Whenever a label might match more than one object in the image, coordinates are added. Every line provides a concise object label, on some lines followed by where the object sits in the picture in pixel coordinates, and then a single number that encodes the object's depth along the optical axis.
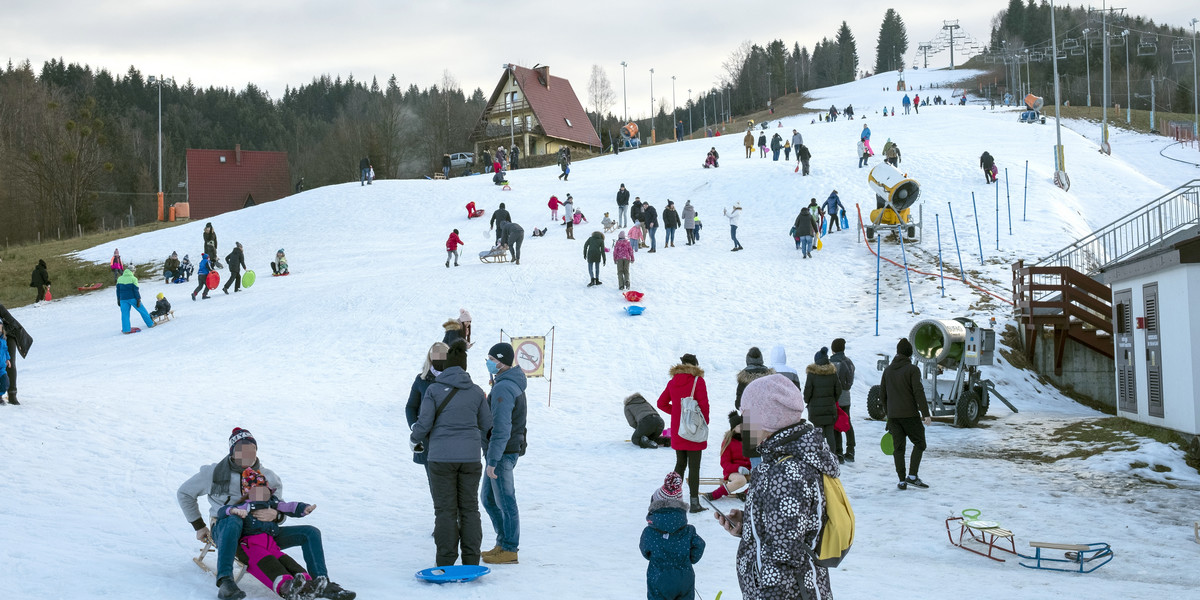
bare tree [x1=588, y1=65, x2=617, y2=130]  104.56
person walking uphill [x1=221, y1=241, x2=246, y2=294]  27.23
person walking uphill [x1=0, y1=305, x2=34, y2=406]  12.23
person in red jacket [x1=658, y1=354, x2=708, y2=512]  9.20
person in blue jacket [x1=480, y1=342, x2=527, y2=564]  7.20
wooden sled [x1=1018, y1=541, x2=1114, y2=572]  7.38
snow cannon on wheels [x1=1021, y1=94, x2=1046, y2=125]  52.81
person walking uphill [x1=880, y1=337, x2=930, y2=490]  10.06
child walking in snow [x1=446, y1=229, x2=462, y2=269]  27.28
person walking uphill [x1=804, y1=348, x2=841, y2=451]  10.69
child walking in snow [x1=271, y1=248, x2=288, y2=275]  30.31
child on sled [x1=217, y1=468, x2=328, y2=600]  6.04
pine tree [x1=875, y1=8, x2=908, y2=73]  162.88
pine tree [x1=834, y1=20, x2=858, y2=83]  156.62
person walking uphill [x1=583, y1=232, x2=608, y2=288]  23.61
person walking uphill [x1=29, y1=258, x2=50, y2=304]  29.52
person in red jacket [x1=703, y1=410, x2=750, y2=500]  9.64
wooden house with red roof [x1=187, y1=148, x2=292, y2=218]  66.00
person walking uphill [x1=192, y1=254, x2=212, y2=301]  26.66
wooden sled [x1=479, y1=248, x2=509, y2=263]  27.09
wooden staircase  17.88
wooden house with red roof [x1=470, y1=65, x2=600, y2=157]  74.38
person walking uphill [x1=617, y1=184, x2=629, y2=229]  33.41
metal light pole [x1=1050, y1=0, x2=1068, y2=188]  35.03
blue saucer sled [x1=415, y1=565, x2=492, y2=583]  6.54
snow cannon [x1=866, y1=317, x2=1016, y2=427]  14.95
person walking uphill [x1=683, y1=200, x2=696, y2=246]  29.92
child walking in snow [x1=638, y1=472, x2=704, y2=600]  5.01
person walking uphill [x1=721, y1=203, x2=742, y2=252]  28.33
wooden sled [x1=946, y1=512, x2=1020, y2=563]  7.66
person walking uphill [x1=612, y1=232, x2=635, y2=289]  23.06
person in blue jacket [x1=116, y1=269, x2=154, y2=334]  22.77
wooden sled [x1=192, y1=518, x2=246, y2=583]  6.18
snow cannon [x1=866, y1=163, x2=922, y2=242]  27.64
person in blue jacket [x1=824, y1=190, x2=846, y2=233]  29.89
